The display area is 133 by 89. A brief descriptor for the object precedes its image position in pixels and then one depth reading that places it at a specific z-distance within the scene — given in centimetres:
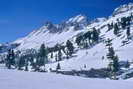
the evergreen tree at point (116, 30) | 16412
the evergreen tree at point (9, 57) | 10249
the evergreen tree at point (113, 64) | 7156
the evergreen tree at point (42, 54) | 11095
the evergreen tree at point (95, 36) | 15938
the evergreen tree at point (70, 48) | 13752
